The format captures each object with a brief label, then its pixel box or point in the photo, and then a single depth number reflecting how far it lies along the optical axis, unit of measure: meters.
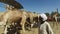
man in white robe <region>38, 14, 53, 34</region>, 1.52
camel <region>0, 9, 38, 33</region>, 2.73
